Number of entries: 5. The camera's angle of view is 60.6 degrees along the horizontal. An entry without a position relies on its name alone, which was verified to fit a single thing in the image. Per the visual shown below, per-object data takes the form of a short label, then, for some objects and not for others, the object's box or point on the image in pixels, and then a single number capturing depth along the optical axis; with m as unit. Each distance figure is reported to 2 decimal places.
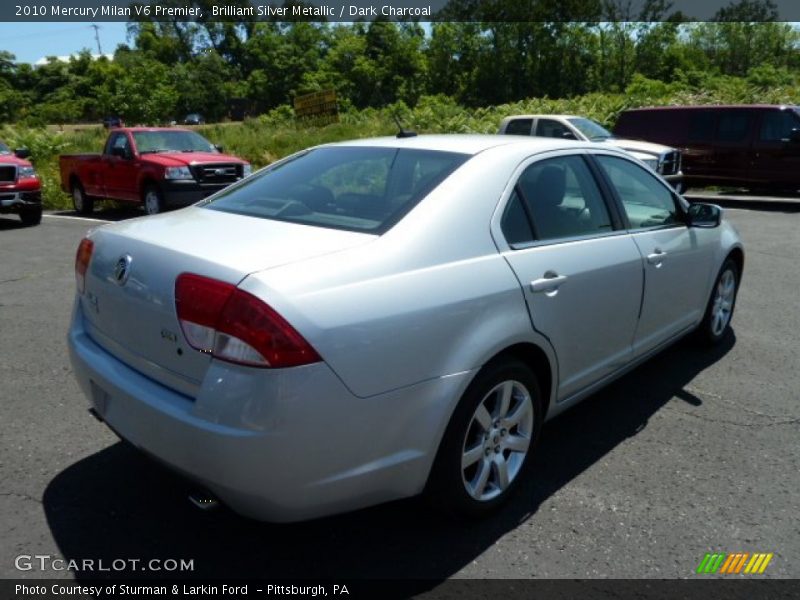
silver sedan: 2.23
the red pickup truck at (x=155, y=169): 12.08
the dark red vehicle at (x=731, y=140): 13.58
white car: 12.66
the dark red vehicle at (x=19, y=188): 11.81
